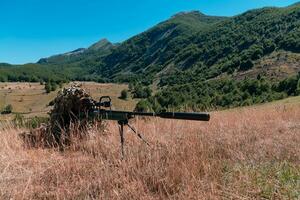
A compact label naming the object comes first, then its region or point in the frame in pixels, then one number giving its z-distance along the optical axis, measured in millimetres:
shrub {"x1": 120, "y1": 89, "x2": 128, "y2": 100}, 132425
